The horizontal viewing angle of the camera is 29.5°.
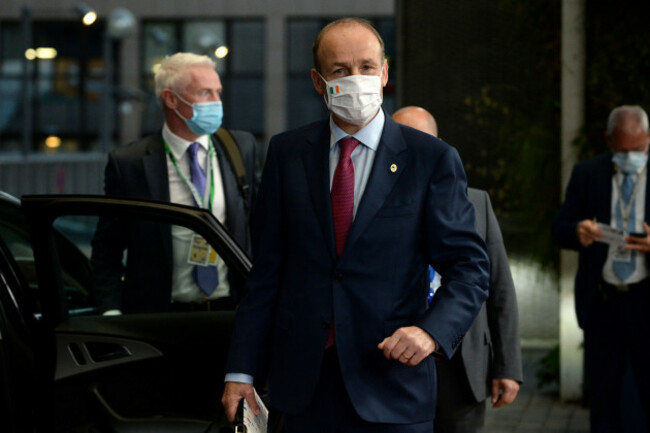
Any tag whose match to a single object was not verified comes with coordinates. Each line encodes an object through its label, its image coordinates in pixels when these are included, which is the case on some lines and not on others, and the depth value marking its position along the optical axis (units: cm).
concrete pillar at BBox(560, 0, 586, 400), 750
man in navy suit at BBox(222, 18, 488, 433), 305
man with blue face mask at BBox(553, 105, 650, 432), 593
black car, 405
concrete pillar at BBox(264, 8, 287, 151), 3804
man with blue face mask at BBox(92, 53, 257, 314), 438
